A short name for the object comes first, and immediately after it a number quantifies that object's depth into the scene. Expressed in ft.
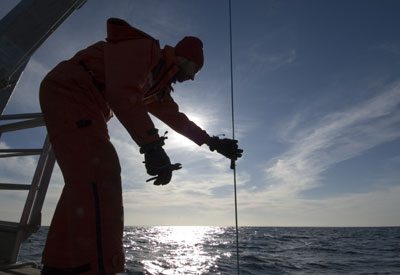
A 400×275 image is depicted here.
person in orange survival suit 5.83
